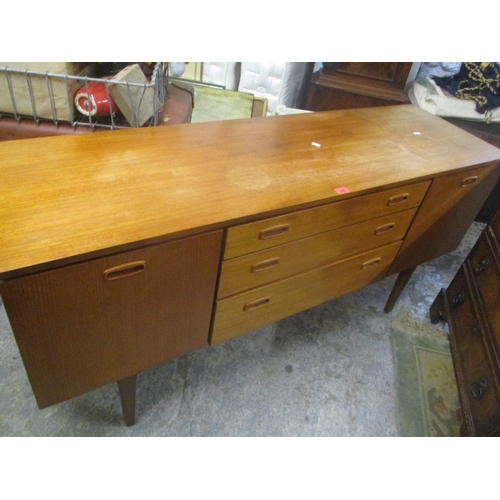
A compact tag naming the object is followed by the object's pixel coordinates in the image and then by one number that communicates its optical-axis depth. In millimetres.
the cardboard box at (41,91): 1173
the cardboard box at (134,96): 1229
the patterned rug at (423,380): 1308
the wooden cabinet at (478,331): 1142
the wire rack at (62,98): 1184
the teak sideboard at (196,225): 723
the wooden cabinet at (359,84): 2014
